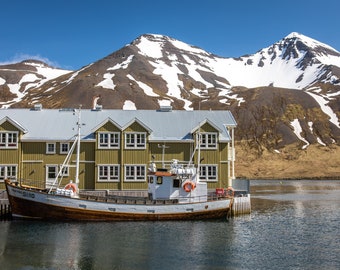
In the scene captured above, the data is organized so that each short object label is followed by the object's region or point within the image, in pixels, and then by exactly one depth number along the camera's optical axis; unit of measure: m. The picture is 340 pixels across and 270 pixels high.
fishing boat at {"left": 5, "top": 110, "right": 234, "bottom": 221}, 43.09
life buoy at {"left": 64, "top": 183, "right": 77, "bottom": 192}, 45.03
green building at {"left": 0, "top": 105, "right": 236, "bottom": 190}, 52.94
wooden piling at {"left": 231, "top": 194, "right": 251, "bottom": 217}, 49.06
